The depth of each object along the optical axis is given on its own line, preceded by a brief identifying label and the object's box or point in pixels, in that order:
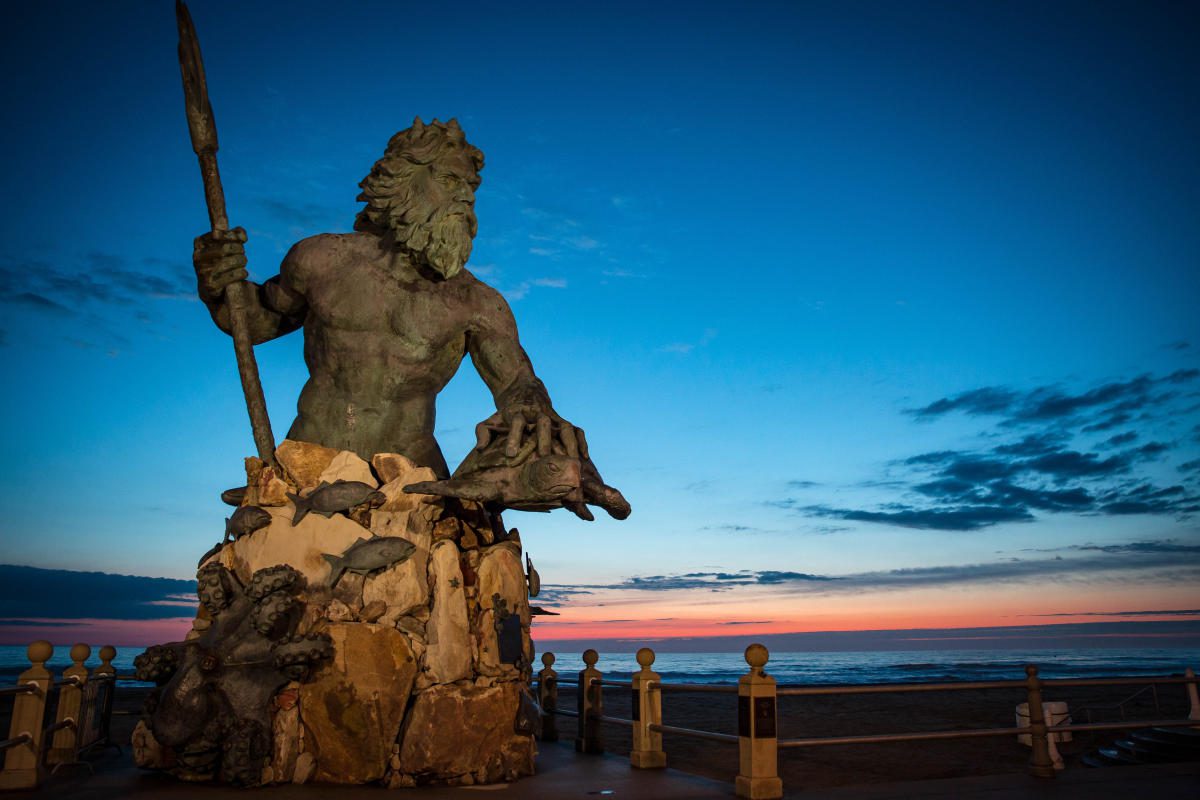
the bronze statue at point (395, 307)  5.09
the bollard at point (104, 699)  6.99
